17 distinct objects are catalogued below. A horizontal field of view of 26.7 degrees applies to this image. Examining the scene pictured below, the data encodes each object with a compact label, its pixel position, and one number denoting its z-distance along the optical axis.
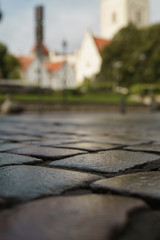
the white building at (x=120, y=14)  63.12
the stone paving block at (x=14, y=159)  1.93
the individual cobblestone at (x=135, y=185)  1.18
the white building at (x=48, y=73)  70.12
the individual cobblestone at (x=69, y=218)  0.81
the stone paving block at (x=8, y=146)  2.64
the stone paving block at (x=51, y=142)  3.05
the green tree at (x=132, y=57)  39.38
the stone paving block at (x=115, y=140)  3.24
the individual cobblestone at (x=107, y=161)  1.75
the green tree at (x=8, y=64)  58.19
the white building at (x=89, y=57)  57.68
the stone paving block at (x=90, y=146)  2.69
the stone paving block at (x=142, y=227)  0.83
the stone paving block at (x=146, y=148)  2.57
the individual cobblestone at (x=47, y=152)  2.22
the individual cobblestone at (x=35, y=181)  1.19
